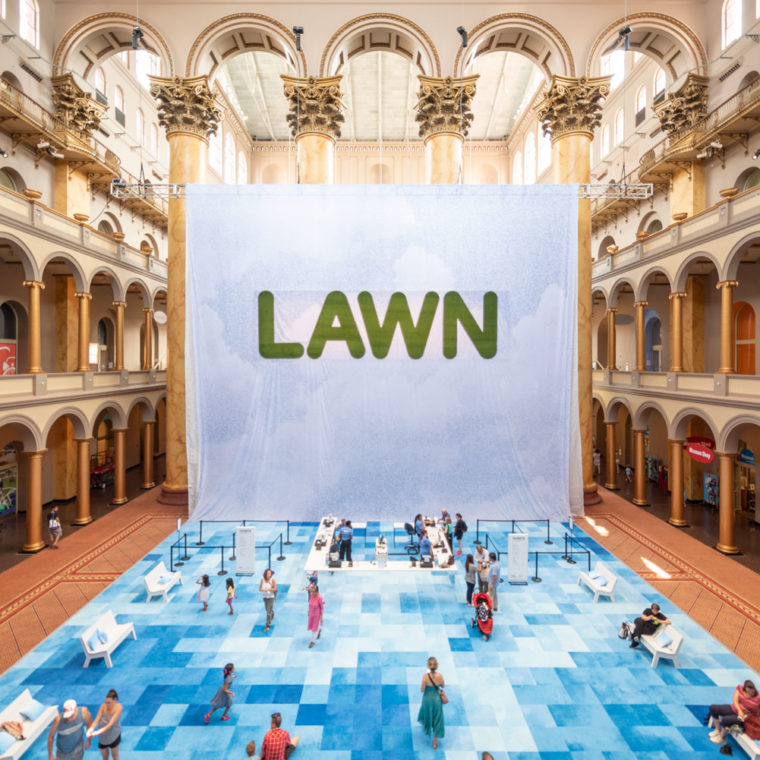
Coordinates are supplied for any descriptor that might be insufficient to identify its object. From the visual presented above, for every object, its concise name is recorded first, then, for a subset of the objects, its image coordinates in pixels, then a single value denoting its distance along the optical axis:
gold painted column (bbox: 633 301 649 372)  19.34
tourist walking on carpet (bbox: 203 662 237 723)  7.30
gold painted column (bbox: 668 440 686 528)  16.39
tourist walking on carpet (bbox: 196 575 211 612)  10.46
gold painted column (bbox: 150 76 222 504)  17.53
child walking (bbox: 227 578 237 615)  10.48
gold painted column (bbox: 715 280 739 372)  14.26
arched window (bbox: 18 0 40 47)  16.69
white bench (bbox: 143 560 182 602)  11.04
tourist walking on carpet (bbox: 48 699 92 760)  6.10
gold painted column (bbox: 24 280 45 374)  14.28
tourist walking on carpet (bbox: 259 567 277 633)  9.89
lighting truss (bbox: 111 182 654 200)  13.94
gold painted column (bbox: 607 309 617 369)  22.09
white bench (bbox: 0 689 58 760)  6.62
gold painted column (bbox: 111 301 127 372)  19.41
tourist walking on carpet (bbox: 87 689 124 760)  6.36
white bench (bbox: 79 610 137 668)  8.59
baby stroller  9.44
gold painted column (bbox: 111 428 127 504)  18.92
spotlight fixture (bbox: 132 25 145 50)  13.72
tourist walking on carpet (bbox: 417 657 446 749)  6.85
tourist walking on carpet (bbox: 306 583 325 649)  9.28
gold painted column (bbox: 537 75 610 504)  17.58
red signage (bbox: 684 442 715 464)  14.16
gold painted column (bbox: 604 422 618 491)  21.06
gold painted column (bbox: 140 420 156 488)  21.03
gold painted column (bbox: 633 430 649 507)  18.85
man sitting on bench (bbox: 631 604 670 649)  9.15
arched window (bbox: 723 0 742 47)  16.75
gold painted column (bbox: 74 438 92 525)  16.47
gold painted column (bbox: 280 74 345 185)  17.36
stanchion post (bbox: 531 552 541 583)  12.17
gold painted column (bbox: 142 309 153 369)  21.80
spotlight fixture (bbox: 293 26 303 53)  15.05
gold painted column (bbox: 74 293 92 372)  16.83
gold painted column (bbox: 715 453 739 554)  13.91
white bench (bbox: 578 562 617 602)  10.99
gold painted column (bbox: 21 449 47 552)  13.98
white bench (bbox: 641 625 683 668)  8.60
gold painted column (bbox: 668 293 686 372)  16.83
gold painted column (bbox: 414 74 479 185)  17.44
